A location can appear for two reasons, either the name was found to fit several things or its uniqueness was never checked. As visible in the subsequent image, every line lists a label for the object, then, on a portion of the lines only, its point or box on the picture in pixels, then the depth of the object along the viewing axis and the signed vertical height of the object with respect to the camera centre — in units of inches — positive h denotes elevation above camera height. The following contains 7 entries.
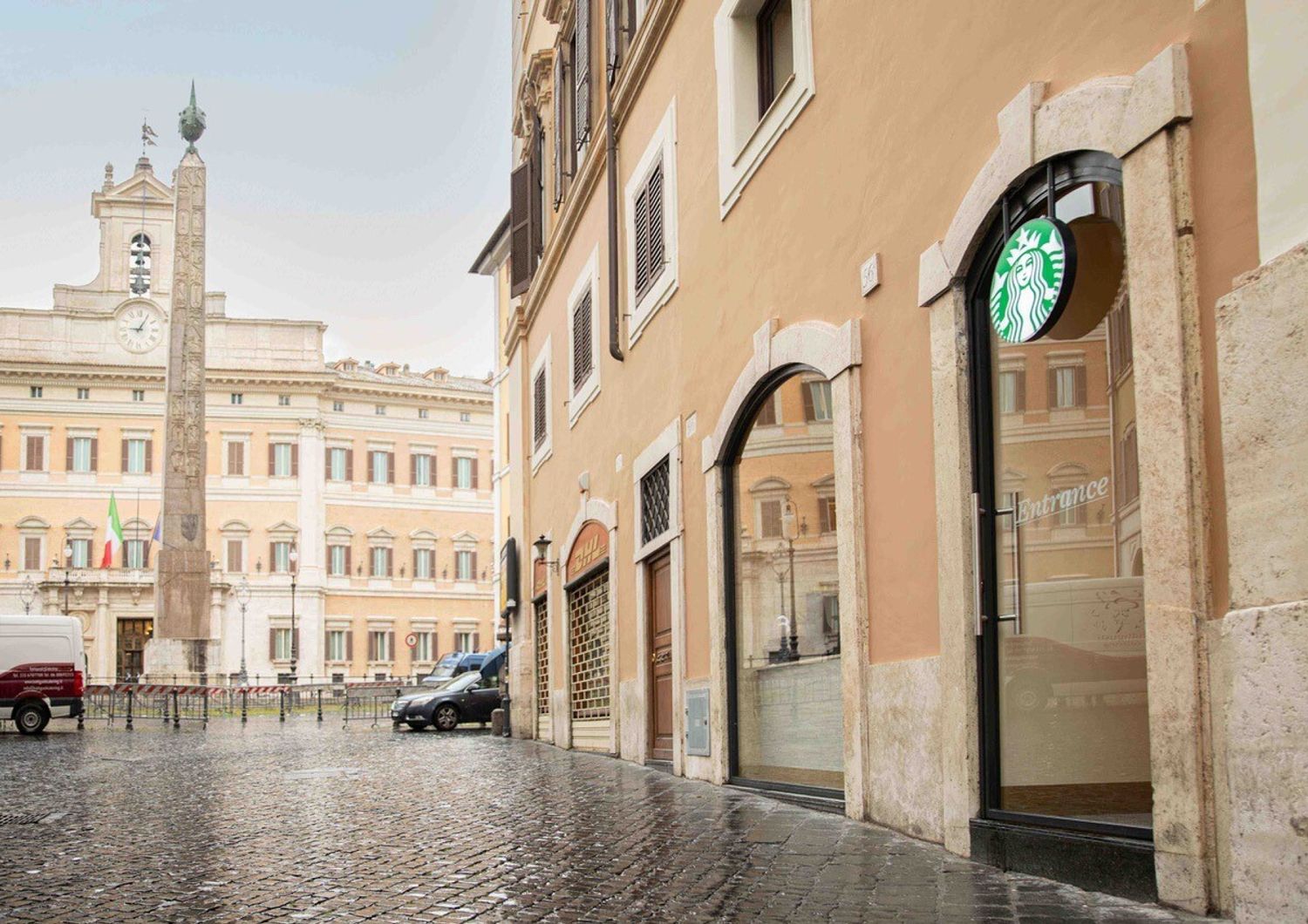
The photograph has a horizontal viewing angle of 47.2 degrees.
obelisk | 1505.9 +167.9
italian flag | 2300.7 +156.2
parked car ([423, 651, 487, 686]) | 1478.8 -32.6
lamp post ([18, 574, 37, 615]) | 2453.2 +74.2
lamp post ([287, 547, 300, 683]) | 2407.7 -14.5
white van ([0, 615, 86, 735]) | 1079.6 -23.5
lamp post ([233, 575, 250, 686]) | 2556.6 +70.1
